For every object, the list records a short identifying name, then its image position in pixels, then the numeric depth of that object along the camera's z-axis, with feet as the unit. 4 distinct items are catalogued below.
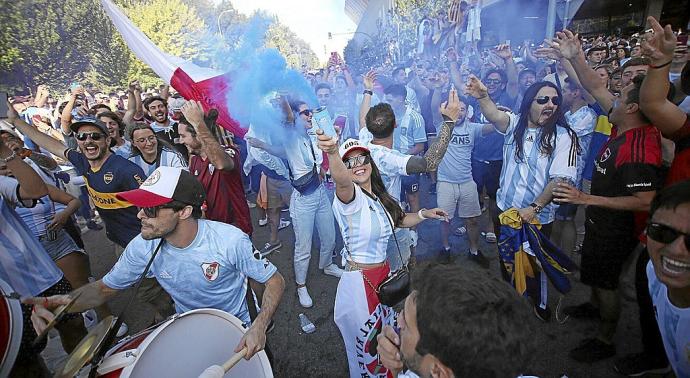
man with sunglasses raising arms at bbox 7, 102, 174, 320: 10.71
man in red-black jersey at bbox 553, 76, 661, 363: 8.05
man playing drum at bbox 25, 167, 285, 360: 6.53
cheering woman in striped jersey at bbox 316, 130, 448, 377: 7.36
